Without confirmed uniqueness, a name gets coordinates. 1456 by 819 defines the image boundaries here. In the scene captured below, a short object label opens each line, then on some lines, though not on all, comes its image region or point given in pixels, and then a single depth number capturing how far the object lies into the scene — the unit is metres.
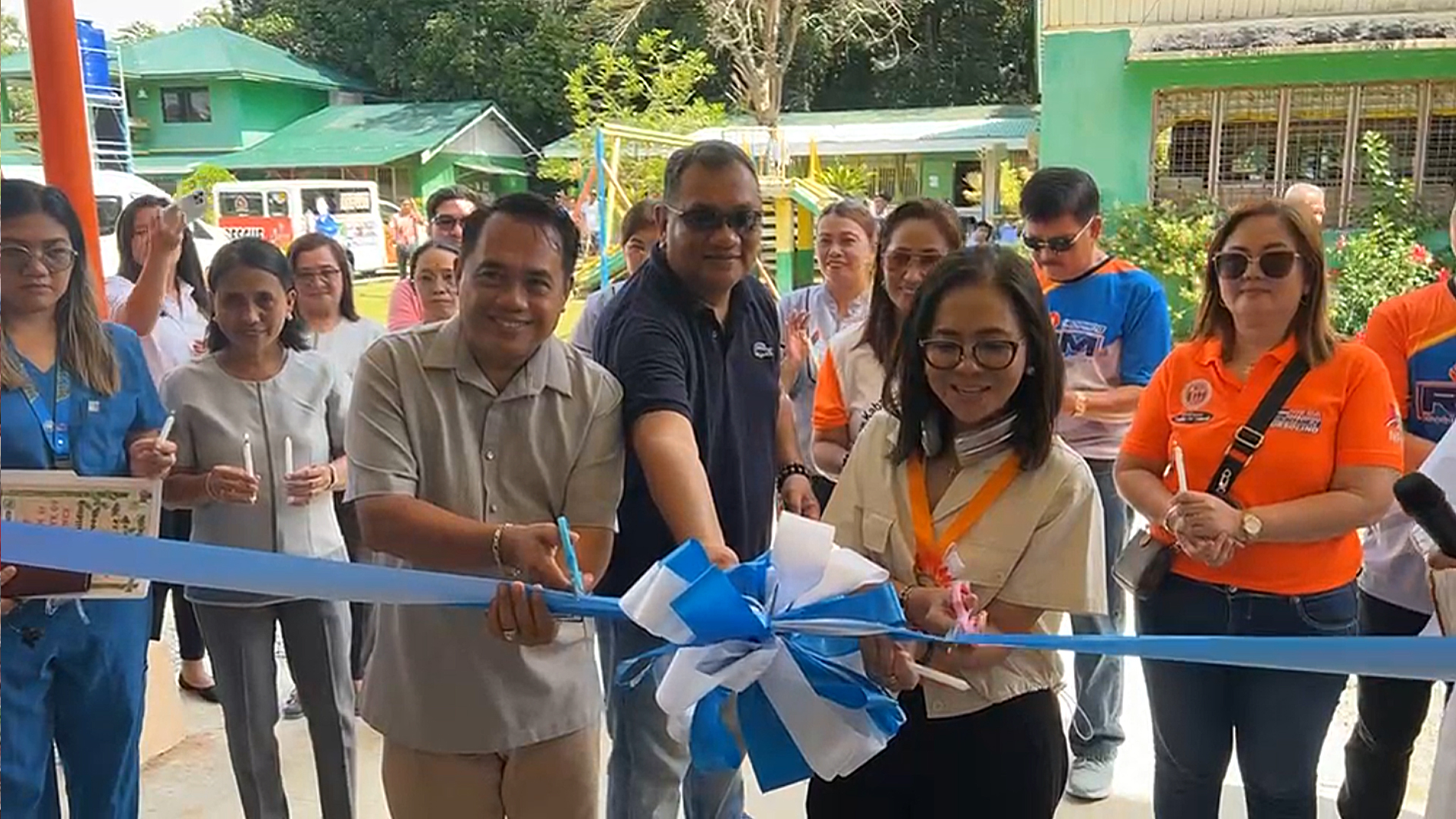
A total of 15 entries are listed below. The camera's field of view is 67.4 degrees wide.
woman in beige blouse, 1.56
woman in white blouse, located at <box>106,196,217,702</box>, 3.10
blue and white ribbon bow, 1.36
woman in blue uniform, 1.93
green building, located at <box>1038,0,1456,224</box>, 8.38
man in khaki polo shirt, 1.64
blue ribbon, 1.33
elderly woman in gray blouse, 2.39
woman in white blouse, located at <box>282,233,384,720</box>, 3.48
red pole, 2.18
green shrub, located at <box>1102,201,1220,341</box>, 8.12
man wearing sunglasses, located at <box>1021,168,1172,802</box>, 2.82
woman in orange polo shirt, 1.89
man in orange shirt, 2.20
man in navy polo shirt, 1.82
